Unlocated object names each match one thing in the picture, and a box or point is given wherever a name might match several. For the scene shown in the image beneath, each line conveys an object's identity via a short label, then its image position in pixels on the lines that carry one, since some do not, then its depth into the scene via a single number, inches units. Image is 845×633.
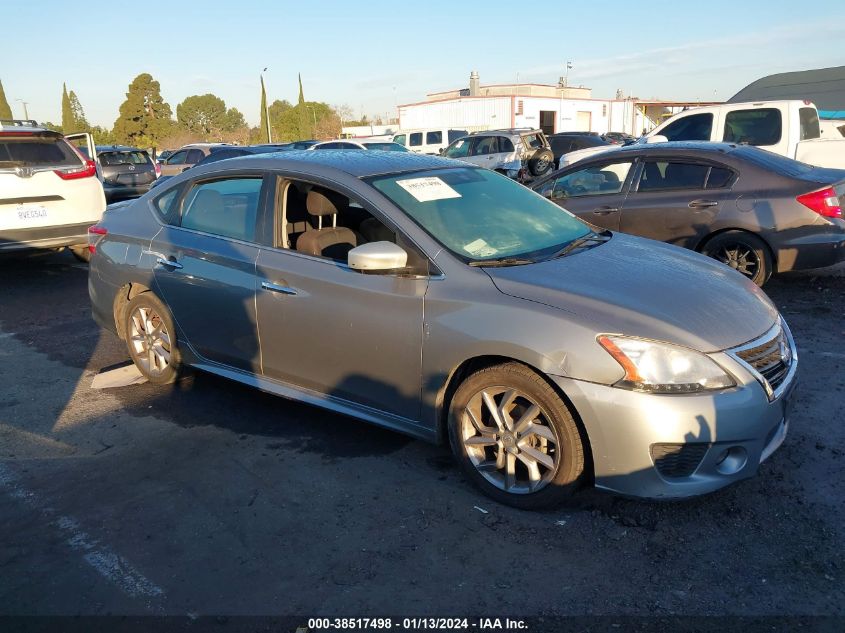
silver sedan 115.9
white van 1041.5
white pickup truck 411.5
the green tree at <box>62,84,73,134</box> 2541.8
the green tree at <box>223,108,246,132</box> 3644.2
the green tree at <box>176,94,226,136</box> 3528.5
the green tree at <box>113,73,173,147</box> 2268.7
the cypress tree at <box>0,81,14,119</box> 1979.0
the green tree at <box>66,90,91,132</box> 2601.1
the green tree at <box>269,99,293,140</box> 2770.7
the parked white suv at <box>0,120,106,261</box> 313.7
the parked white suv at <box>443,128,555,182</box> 740.0
